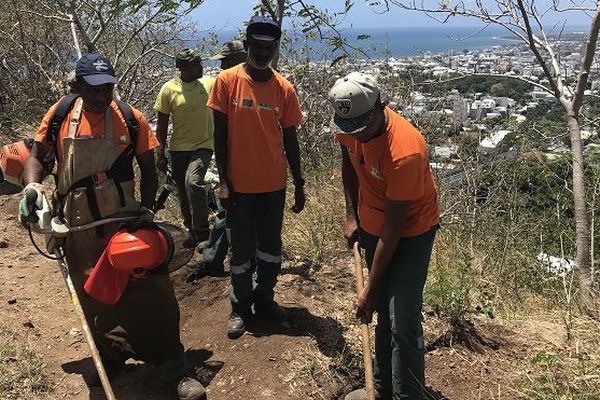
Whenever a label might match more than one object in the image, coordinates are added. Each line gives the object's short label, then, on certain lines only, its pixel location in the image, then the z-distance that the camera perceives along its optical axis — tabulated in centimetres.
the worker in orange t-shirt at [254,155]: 343
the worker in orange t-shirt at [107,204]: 316
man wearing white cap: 250
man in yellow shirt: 515
